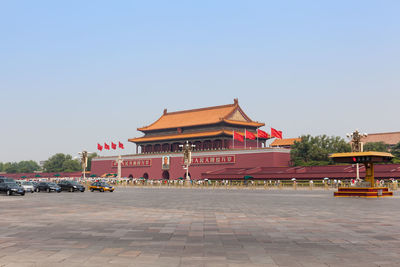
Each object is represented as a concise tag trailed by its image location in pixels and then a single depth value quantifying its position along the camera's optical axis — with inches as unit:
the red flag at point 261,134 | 2865.2
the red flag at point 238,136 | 2847.0
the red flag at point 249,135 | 2854.3
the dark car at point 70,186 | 1657.7
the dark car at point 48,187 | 1609.3
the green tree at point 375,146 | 3021.9
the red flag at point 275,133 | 2645.9
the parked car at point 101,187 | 1662.2
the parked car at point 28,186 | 1600.1
